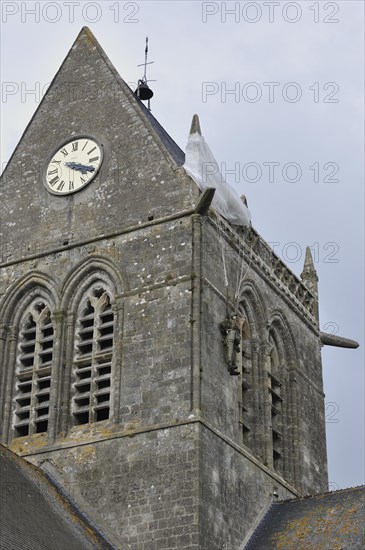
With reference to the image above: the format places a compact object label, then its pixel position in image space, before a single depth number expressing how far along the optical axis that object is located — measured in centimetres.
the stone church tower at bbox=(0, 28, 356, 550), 2183
